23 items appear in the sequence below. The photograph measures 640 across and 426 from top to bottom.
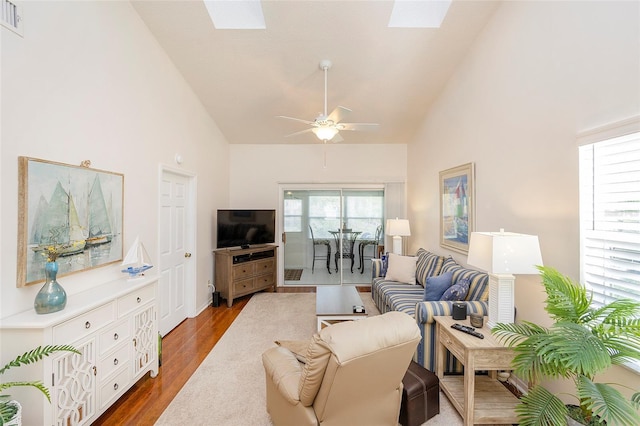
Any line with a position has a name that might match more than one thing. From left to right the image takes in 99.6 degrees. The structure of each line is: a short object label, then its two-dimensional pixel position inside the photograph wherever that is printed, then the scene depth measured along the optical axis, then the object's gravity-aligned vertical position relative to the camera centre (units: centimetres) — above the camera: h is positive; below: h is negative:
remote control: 200 -90
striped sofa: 246 -96
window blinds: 161 -3
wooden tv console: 449 -102
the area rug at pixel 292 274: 573 -130
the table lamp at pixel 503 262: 197 -36
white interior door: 340 -49
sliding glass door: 566 -42
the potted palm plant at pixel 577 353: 124 -68
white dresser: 152 -92
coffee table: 290 -107
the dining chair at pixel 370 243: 569 -65
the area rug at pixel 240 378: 204 -154
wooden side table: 188 -126
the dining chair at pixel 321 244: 574 -71
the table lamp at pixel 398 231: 466 -31
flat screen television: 468 -26
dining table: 568 -61
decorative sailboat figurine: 248 -43
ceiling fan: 276 +96
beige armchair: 134 -89
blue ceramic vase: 164 -51
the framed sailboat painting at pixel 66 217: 172 -3
